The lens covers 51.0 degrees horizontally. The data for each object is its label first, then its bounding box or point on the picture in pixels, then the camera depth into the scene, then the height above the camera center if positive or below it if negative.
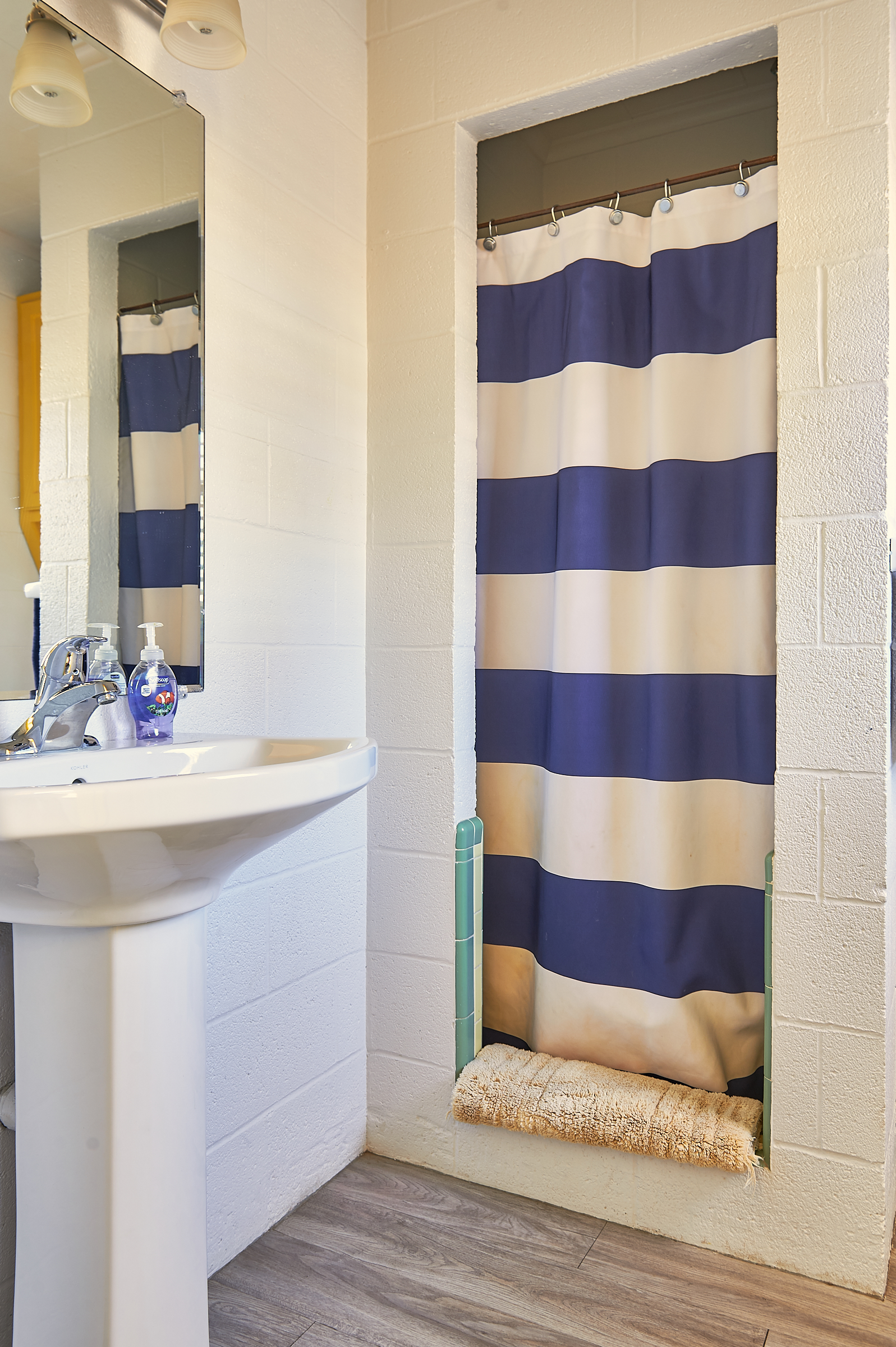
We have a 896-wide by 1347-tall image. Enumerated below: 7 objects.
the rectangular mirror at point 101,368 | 1.20 +0.41
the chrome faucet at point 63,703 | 1.09 -0.05
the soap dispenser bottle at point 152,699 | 1.28 -0.05
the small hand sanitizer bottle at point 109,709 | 1.30 -0.07
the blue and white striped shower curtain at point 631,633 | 1.71 +0.06
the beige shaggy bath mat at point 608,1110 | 1.54 -0.77
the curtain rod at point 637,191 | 1.68 +0.89
